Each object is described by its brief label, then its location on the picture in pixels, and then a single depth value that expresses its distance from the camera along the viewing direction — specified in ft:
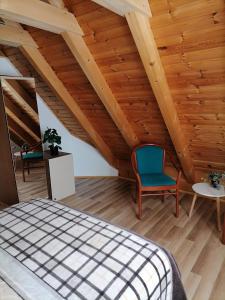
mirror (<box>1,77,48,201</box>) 8.91
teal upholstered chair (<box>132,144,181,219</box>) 9.63
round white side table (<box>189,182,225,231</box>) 7.52
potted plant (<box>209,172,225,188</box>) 7.95
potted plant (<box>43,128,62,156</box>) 10.02
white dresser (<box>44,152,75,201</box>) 9.92
